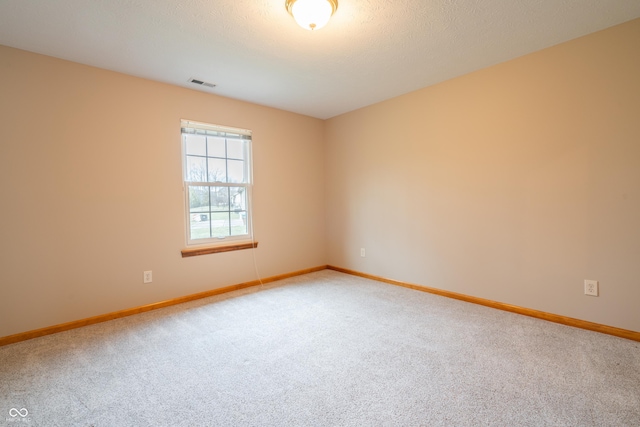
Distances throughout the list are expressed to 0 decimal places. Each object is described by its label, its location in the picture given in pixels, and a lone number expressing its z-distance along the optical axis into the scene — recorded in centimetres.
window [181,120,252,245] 330
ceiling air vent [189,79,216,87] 301
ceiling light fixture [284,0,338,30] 177
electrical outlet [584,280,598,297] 235
